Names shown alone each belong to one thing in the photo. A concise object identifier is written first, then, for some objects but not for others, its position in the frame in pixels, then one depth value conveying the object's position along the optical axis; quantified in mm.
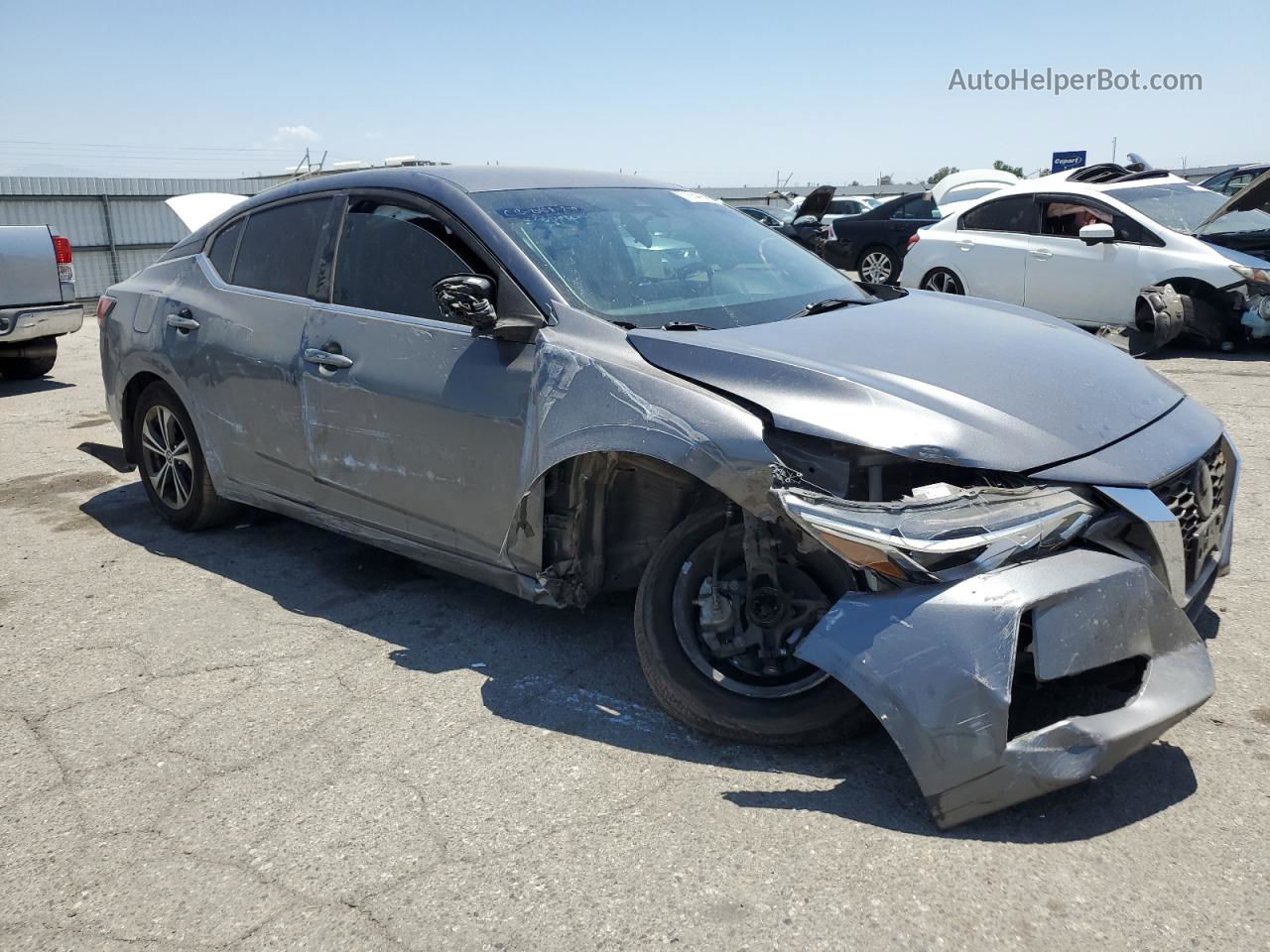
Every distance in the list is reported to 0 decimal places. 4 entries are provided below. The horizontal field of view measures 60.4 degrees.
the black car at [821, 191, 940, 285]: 16094
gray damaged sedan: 2670
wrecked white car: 9398
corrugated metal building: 21141
